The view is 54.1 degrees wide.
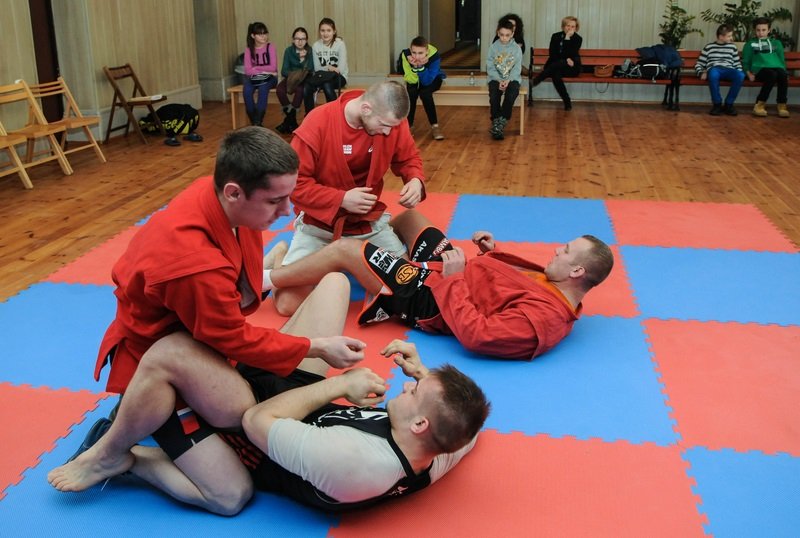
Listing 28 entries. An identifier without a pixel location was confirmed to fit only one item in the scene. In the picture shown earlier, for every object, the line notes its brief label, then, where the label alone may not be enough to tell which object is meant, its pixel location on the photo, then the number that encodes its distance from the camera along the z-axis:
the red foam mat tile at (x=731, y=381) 2.78
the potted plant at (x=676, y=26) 10.38
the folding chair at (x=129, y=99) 8.12
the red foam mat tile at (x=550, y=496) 2.30
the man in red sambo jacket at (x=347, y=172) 3.70
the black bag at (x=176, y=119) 8.37
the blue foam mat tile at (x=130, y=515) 2.28
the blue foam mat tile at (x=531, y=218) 5.01
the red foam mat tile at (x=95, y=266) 4.23
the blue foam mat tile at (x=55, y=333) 3.18
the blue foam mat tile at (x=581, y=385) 2.82
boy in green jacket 9.72
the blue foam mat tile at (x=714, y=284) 3.79
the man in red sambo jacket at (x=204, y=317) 2.11
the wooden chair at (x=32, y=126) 6.59
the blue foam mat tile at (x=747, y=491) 2.31
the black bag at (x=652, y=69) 10.12
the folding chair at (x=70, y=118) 7.06
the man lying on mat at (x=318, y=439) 2.13
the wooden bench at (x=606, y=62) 10.16
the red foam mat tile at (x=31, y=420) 2.60
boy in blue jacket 8.66
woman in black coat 10.23
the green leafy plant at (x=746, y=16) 10.19
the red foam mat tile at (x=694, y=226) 4.83
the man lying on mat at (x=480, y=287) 3.25
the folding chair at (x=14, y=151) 6.11
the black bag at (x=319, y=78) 9.06
